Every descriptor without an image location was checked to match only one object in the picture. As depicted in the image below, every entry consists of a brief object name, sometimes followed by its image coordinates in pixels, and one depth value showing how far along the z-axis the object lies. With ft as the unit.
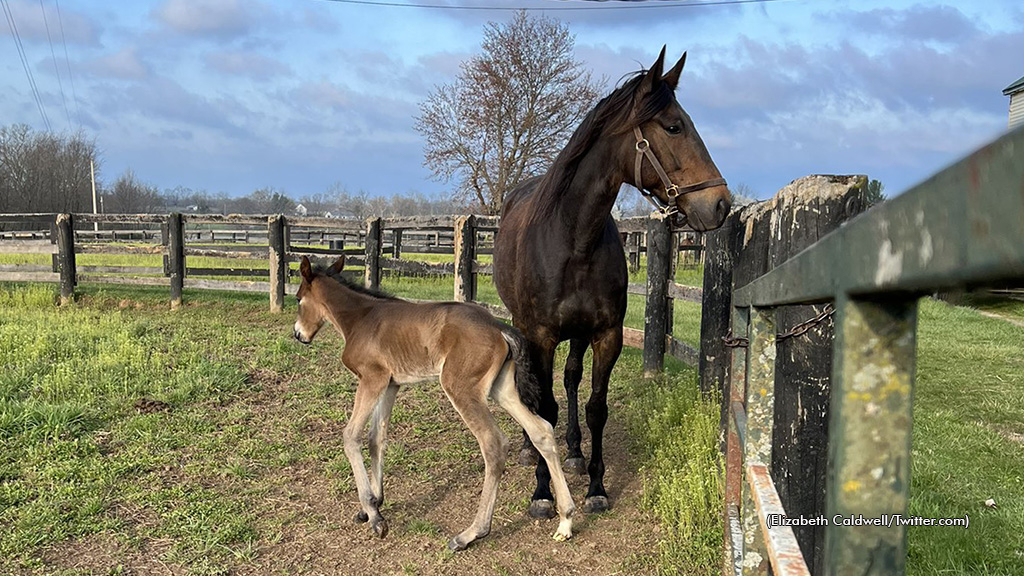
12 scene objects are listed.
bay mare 11.74
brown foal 12.31
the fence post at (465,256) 29.50
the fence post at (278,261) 34.63
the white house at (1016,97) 62.95
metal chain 5.55
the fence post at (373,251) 33.40
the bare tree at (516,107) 71.77
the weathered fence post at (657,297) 22.53
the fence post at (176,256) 35.76
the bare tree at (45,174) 123.62
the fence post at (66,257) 36.47
